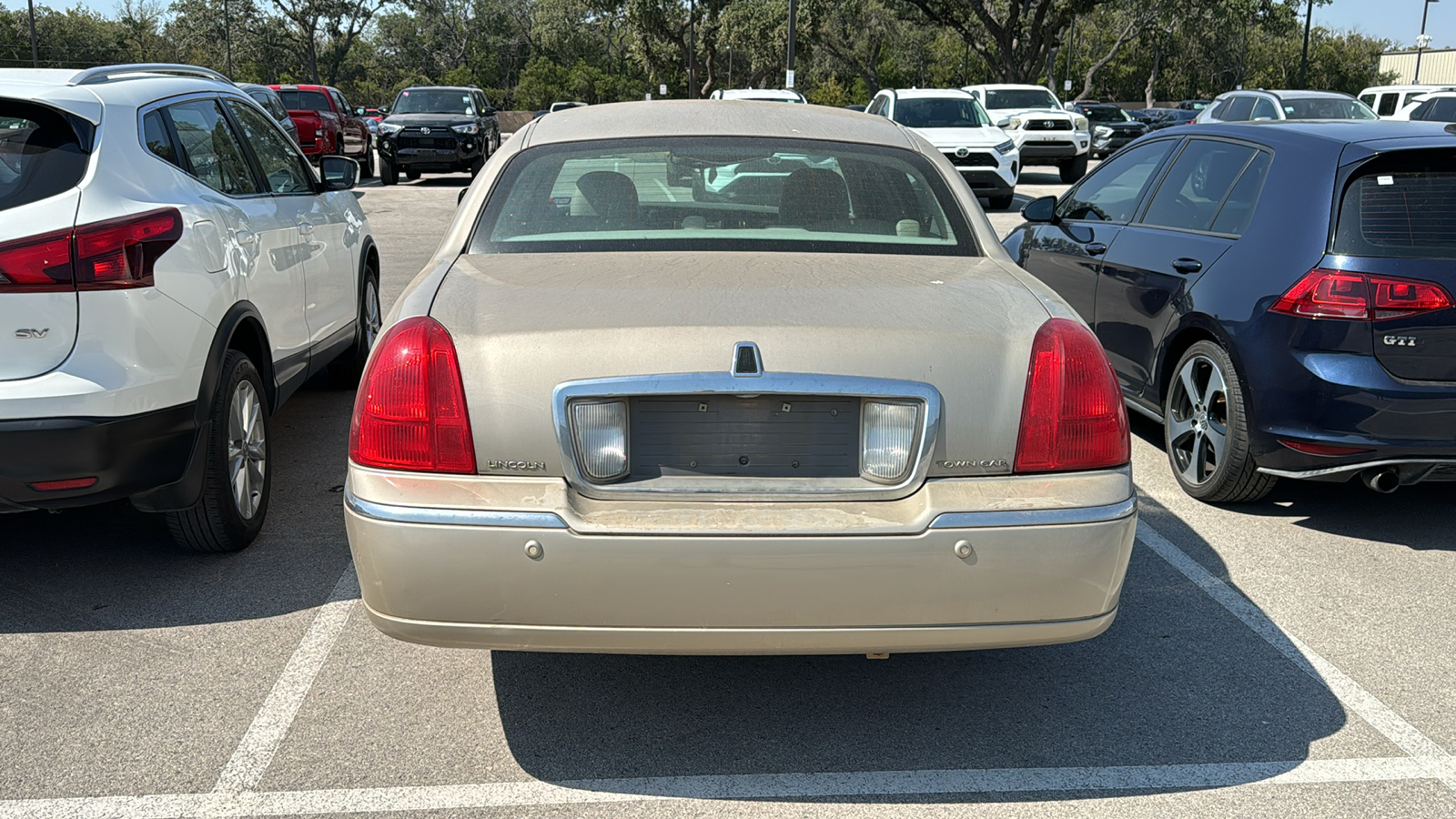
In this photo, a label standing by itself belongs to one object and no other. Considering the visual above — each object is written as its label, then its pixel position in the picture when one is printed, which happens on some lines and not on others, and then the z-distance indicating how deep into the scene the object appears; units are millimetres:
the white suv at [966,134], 18750
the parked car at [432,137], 23203
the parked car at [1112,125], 34003
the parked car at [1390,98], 24234
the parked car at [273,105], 17406
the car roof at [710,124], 4047
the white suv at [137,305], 3729
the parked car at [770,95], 21438
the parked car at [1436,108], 20938
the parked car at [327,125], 23469
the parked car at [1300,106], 19141
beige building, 65688
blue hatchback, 4629
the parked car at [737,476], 2801
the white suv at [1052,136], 23922
